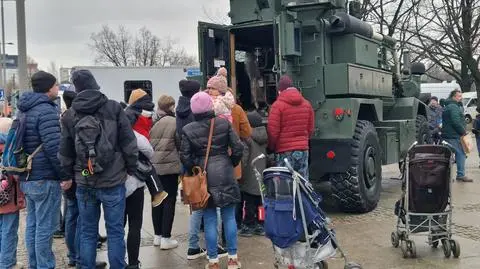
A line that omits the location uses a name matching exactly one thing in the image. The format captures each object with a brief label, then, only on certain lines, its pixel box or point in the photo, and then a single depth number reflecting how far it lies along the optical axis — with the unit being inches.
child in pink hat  232.8
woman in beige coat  245.4
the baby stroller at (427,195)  228.1
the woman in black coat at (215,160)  206.7
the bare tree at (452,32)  1050.1
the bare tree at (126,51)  2132.1
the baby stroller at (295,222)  180.9
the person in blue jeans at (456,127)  426.3
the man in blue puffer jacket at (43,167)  196.2
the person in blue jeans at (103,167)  183.5
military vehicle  297.3
